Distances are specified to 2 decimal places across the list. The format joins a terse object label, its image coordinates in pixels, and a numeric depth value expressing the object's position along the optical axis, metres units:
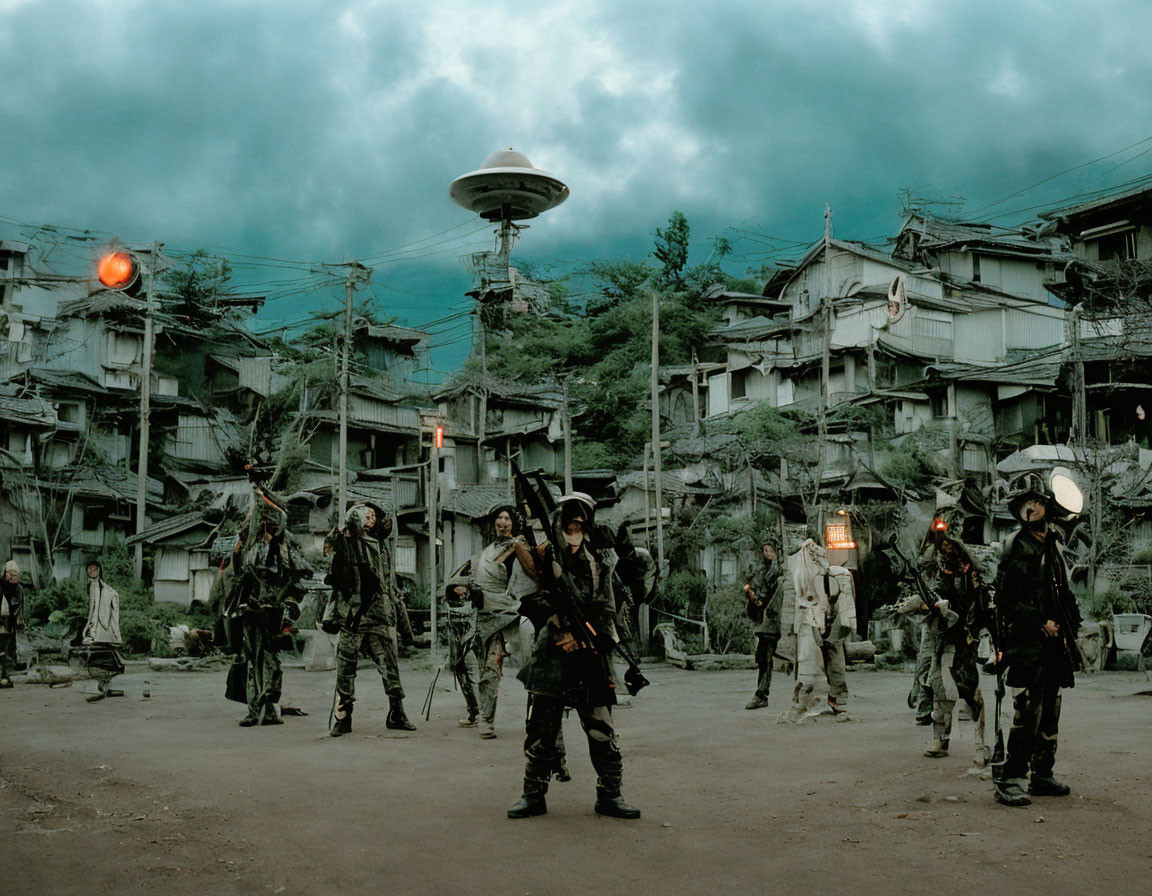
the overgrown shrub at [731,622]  27.48
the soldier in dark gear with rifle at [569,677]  6.61
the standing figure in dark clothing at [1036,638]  7.07
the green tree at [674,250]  57.28
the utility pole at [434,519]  26.84
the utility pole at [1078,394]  29.52
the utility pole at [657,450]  27.25
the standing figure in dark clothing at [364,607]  10.95
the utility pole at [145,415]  36.06
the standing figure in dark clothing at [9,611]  16.61
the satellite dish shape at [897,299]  39.75
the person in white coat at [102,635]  15.56
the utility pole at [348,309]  33.84
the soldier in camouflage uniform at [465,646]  11.63
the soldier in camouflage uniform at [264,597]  11.47
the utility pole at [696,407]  43.52
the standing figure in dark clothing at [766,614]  14.12
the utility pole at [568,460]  28.06
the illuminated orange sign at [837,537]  26.88
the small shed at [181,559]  36.00
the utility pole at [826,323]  31.37
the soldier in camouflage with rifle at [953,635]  8.62
